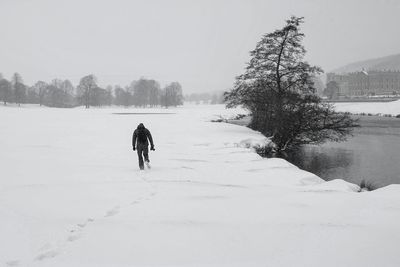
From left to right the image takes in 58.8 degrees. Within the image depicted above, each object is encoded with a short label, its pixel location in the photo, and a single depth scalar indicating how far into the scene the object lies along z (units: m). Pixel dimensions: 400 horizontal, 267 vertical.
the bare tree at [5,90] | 98.69
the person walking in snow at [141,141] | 13.15
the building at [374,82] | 160.00
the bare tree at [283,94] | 25.61
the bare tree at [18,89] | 101.86
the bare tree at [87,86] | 104.94
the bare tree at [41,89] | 119.28
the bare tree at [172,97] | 118.99
